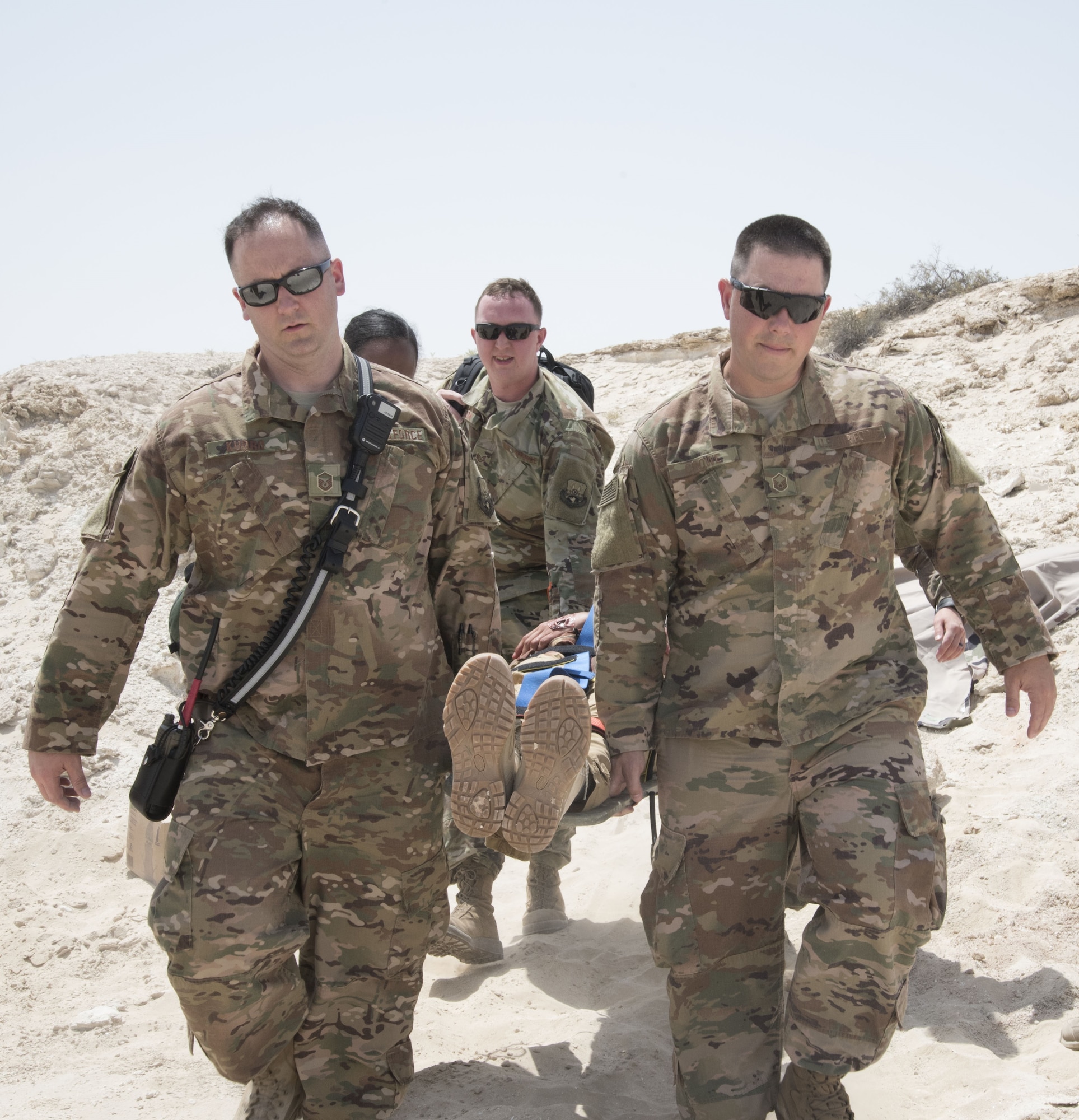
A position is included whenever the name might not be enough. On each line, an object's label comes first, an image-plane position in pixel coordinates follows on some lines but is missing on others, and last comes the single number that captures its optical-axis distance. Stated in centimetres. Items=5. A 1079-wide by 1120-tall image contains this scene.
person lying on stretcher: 319
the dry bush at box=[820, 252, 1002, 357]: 1460
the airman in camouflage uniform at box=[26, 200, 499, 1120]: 328
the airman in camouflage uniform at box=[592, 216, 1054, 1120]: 333
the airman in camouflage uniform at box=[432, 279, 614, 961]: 497
